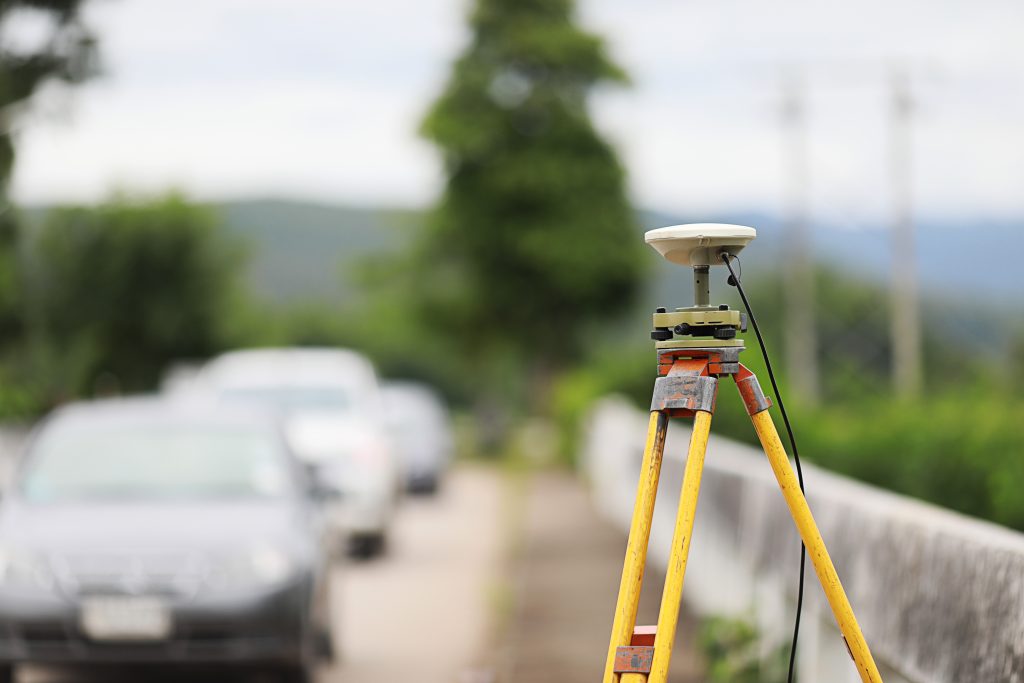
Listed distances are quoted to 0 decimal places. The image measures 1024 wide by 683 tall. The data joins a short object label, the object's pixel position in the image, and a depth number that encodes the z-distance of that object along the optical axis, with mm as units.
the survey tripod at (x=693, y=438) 3793
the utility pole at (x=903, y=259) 35219
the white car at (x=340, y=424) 16156
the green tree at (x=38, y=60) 13906
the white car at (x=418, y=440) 26859
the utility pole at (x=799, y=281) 38781
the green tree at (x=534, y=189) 50000
